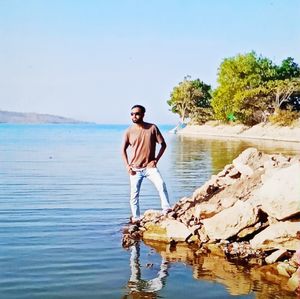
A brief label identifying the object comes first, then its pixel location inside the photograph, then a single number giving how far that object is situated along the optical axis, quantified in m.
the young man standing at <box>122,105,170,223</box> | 8.90
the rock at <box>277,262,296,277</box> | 6.39
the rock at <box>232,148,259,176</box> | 10.03
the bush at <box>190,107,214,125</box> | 95.19
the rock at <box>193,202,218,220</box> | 8.29
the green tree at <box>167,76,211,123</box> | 101.56
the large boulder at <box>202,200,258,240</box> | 7.54
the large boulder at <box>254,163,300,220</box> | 7.06
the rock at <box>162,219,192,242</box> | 8.11
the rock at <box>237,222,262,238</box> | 7.51
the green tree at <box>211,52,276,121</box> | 70.19
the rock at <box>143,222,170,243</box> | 8.20
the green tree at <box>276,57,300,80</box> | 76.19
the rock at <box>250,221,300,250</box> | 6.94
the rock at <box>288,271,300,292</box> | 5.93
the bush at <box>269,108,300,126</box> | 57.97
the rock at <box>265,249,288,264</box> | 6.83
